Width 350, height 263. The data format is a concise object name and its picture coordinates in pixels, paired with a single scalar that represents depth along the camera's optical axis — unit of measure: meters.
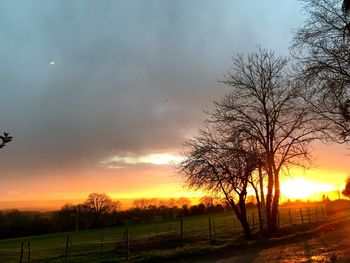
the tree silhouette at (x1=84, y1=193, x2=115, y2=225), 119.06
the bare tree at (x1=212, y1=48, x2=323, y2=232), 26.17
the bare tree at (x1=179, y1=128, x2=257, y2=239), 25.91
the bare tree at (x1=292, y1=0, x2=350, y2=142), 14.86
